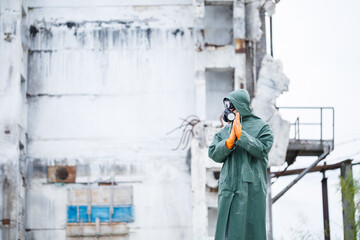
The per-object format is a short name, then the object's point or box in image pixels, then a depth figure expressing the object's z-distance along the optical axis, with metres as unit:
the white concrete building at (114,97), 26.33
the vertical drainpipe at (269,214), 25.34
